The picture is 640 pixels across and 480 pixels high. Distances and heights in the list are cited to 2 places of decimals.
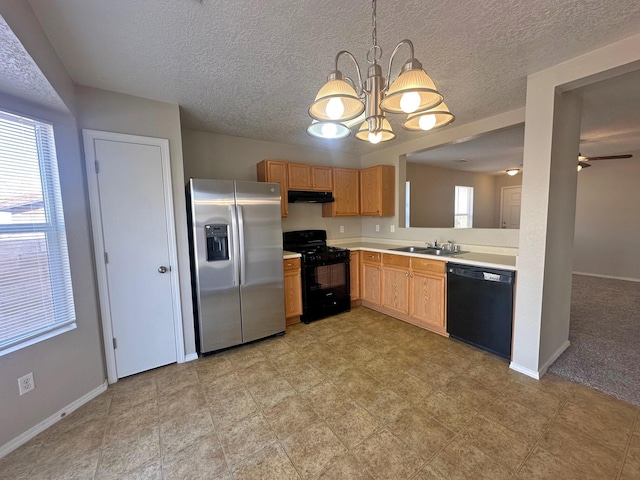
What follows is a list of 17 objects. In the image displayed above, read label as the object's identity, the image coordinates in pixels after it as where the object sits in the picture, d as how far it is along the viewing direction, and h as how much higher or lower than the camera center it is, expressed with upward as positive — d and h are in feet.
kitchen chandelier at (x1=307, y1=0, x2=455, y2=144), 3.69 +1.85
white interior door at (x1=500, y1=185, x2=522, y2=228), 23.48 +0.77
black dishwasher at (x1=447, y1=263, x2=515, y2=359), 8.11 -2.98
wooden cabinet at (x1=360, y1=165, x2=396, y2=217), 13.64 +1.50
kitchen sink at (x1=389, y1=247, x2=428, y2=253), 12.12 -1.47
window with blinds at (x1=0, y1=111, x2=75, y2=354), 5.65 -0.30
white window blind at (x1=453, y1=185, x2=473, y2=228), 22.16 +0.83
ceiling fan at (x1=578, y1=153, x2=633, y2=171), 14.48 +3.09
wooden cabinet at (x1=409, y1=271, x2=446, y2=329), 9.93 -3.19
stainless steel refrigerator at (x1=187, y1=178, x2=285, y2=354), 8.85 -1.37
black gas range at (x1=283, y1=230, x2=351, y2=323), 11.50 -2.61
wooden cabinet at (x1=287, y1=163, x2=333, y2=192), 12.32 +2.11
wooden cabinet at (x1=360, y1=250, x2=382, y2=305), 12.53 -2.86
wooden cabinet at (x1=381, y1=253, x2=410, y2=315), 11.23 -2.85
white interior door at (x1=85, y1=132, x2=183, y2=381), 7.49 -0.79
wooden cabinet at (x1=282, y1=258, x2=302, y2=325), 11.17 -2.93
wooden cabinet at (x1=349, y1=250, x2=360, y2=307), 13.03 -2.78
